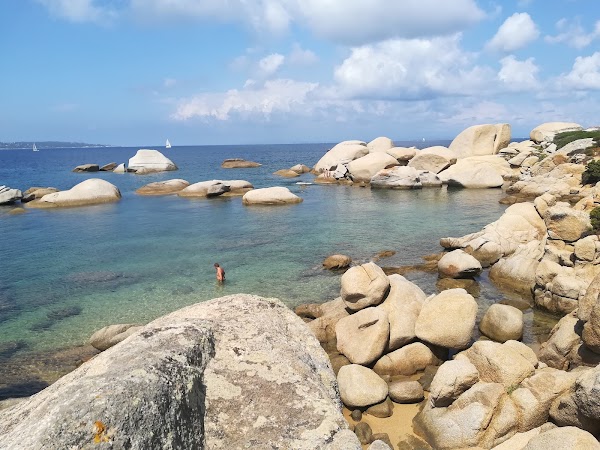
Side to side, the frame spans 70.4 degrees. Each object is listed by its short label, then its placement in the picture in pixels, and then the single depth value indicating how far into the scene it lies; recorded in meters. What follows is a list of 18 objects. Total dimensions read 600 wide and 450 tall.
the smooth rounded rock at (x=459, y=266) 19.41
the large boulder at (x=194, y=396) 3.30
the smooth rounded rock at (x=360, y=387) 10.27
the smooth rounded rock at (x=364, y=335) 12.07
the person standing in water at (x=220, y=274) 20.22
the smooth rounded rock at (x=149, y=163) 80.94
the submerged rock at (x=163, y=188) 51.72
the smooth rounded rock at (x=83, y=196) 44.25
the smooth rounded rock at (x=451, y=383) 9.52
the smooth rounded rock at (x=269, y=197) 42.31
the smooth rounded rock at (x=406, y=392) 10.51
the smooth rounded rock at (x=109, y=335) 14.12
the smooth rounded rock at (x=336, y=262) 21.86
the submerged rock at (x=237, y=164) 88.62
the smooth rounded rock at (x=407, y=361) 11.90
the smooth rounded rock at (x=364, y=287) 13.62
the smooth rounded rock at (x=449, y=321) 12.17
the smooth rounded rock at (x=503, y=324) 13.27
